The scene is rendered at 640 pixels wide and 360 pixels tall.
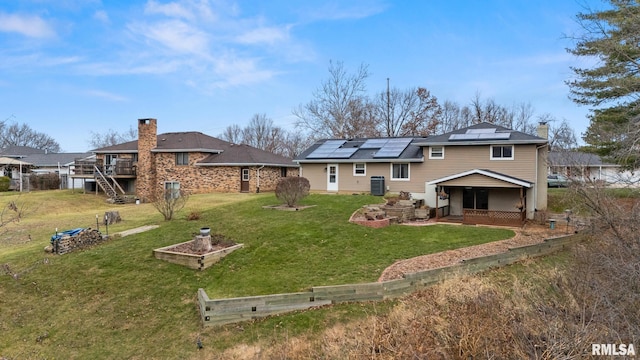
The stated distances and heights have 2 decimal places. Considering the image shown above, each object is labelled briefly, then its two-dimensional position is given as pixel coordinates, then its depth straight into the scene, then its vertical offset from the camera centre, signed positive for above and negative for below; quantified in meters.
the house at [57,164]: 37.14 +1.99
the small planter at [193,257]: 11.27 -2.54
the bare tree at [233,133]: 60.88 +8.23
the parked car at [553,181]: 33.06 -0.23
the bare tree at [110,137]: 67.55 +8.49
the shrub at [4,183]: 34.66 -0.17
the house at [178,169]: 29.25 +0.97
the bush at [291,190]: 18.31 -0.53
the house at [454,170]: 17.91 +0.59
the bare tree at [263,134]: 56.50 +7.59
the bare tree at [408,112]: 40.56 +8.01
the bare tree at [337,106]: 38.62 +8.37
